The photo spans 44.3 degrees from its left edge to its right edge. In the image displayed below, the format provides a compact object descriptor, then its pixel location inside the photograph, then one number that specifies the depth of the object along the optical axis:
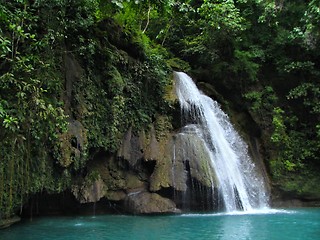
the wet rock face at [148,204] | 12.70
